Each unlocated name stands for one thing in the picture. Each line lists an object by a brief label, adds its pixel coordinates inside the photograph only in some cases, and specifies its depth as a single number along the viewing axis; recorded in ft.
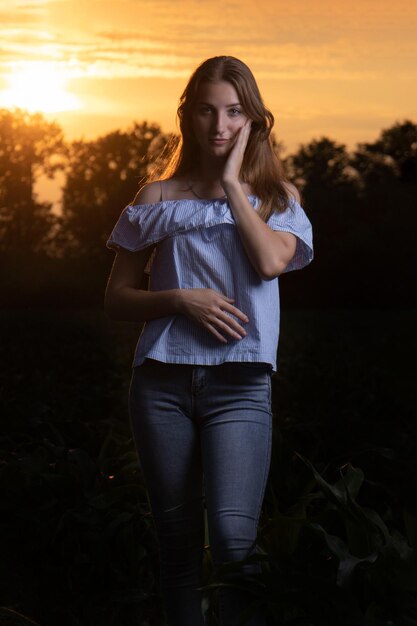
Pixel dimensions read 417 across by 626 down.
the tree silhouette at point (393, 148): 151.09
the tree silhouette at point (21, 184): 125.80
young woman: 9.98
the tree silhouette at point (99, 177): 131.64
